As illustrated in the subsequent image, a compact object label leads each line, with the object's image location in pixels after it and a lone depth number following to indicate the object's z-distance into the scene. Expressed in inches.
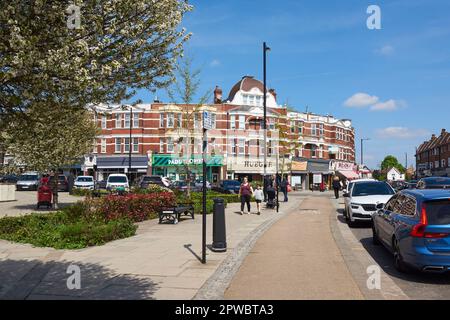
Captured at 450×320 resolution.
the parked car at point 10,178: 2041.1
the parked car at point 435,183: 823.0
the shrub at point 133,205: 566.3
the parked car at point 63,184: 1574.7
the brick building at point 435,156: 3430.1
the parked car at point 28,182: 1665.8
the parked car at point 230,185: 1478.8
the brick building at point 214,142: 1952.5
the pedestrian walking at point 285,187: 1083.7
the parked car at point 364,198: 566.6
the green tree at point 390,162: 5142.7
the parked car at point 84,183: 1499.8
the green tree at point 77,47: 167.0
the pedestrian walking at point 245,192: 749.1
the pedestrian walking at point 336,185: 1178.9
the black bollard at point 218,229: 383.2
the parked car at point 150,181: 1171.7
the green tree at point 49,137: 214.5
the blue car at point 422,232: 266.7
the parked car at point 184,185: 1404.8
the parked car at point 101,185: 1592.8
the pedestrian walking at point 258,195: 748.0
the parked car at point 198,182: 1705.0
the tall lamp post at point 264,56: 1033.5
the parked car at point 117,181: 1318.9
